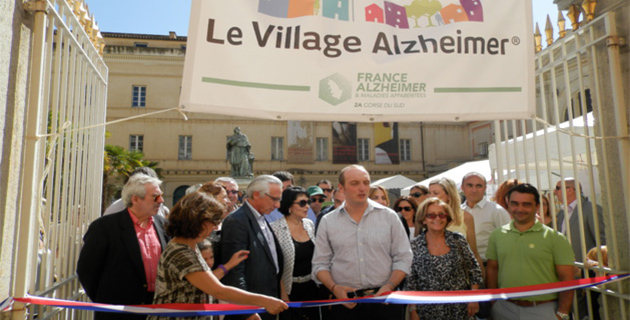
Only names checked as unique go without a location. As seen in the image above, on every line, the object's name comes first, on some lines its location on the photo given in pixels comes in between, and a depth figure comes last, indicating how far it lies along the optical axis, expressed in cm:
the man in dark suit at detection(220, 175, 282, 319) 352
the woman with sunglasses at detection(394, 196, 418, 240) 521
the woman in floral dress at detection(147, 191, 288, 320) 260
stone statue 1903
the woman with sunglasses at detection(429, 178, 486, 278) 432
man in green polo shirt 332
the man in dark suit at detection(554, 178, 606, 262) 507
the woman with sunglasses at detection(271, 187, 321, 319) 398
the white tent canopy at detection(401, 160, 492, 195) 1037
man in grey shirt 328
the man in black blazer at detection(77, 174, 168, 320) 308
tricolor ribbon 244
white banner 290
